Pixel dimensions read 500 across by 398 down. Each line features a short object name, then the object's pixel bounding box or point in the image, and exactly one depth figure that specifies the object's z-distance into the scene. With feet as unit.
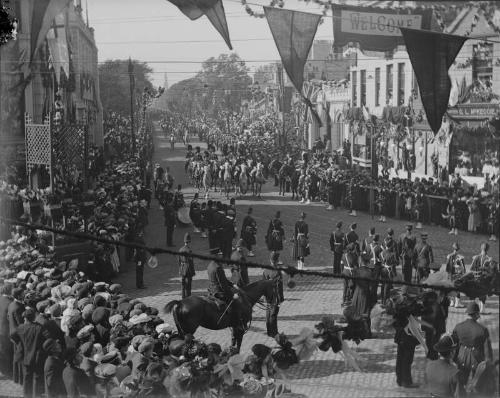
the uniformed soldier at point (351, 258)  46.88
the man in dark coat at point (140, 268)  50.85
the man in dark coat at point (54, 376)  26.40
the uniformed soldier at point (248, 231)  59.93
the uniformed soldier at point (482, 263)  44.27
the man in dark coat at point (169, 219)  63.77
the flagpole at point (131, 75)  93.75
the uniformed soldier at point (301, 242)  56.34
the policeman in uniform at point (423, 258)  47.39
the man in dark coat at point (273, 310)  39.63
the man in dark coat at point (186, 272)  47.06
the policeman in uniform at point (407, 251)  49.57
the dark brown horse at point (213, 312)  35.40
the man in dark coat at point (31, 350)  28.86
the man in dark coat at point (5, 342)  33.27
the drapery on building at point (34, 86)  71.18
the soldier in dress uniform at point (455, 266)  44.88
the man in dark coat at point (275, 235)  57.67
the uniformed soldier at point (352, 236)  51.11
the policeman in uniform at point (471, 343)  27.81
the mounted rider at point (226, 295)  36.52
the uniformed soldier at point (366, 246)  48.52
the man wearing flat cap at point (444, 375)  25.50
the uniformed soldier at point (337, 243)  52.80
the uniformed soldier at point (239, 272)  41.66
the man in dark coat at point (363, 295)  39.11
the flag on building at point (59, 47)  69.31
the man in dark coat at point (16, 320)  31.89
